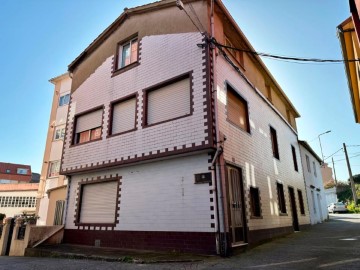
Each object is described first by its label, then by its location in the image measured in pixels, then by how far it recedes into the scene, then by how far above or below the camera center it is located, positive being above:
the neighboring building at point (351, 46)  7.43 +5.30
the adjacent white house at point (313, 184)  19.70 +2.41
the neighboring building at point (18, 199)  38.12 +2.47
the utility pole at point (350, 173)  26.55 +3.93
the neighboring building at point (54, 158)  16.33 +4.53
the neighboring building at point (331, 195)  47.91 +3.37
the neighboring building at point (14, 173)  64.25 +10.45
